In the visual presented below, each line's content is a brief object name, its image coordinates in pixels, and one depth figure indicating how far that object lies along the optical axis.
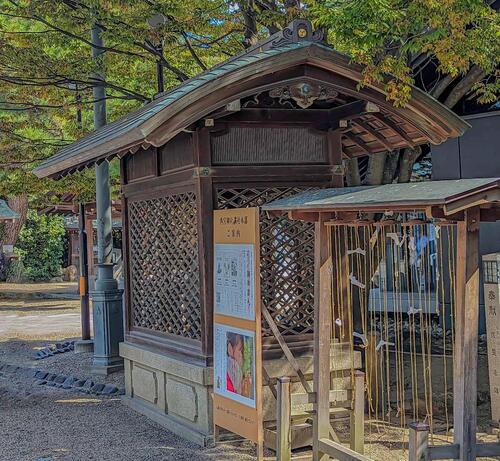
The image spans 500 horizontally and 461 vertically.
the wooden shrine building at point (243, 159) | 6.08
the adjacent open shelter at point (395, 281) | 4.01
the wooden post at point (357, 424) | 5.43
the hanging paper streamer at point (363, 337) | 6.76
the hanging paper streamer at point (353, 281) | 6.41
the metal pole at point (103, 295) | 10.73
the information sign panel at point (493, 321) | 6.83
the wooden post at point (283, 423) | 5.26
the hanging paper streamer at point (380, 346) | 6.57
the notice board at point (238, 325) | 5.71
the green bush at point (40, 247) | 30.80
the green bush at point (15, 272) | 30.20
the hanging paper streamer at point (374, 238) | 5.76
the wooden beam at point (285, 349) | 5.72
